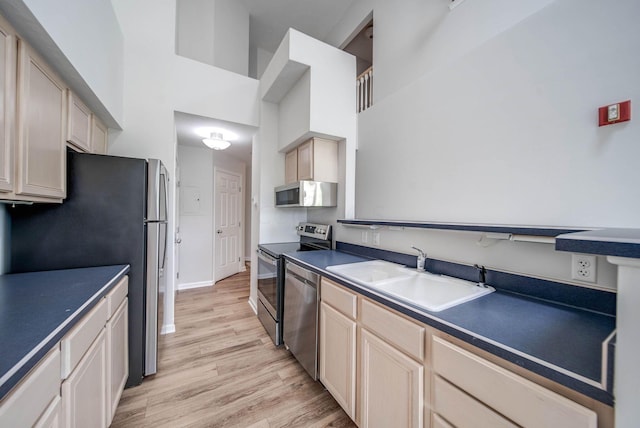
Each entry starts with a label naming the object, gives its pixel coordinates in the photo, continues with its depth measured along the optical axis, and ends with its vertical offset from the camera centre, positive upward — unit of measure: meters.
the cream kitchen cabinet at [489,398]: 0.64 -0.57
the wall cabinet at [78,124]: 1.50 +0.60
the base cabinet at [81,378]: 0.68 -0.66
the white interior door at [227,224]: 4.45 -0.24
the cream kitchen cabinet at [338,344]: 1.41 -0.85
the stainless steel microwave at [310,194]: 2.43 +0.21
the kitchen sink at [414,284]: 1.12 -0.42
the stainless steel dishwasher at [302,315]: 1.77 -0.85
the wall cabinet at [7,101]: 0.99 +0.47
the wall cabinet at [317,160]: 2.48 +0.58
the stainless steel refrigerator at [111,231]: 1.49 -0.14
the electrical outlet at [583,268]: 1.00 -0.22
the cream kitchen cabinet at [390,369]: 1.02 -0.75
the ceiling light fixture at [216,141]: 3.05 +0.93
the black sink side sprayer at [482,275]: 1.33 -0.34
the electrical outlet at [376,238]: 2.12 -0.22
